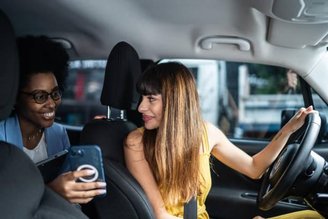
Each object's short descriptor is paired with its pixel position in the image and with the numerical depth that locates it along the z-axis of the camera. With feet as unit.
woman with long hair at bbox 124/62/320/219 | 6.11
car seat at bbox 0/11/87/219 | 3.57
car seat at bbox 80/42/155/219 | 5.92
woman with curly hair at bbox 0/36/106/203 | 6.68
